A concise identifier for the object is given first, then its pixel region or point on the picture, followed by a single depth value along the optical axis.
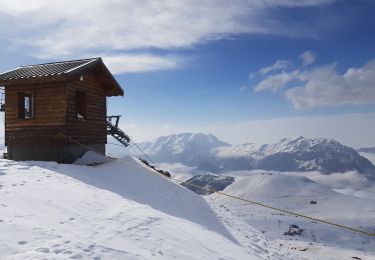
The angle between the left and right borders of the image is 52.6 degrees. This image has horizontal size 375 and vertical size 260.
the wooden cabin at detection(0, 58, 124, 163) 20.78
